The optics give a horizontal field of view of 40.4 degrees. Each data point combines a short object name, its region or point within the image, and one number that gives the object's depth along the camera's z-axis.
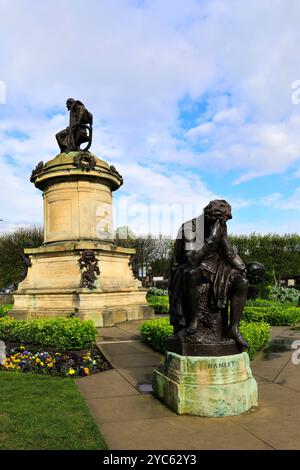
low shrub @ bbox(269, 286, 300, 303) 26.89
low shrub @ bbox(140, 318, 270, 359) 8.41
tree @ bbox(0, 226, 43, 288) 42.03
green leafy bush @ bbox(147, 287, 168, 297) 26.69
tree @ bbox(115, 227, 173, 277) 55.57
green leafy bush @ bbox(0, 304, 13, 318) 15.81
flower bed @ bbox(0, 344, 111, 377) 7.43
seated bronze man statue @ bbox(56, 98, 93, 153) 16.09
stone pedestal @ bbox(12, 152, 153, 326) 13.83
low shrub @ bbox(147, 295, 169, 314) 18.92
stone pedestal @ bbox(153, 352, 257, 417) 4.90
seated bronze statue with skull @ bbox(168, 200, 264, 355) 5.36
